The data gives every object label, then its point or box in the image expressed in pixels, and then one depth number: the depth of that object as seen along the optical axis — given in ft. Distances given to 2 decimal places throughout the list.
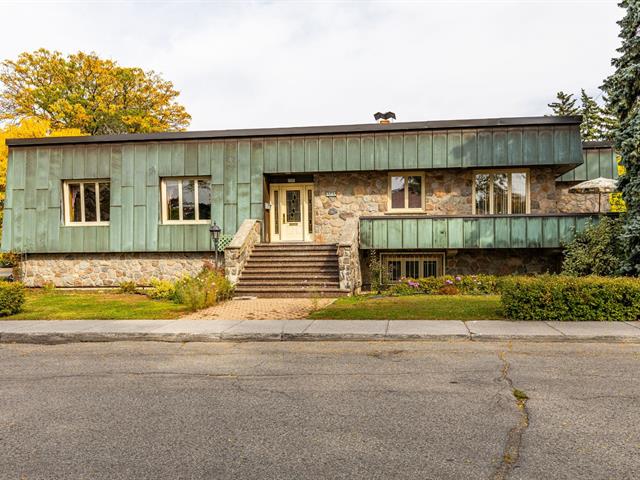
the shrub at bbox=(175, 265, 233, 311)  39.99
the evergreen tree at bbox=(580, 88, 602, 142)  126.41
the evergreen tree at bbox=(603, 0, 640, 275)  40.98
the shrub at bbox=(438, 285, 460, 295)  47.34
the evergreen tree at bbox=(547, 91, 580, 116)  134.10
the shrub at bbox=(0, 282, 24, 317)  37.37
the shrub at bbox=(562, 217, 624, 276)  45.29
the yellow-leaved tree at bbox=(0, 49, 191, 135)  111.04
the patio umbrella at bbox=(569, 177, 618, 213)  51.90
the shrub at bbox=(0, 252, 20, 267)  59.41
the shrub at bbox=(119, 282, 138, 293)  55.98
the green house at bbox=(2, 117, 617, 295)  53.78
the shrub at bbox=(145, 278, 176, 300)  49.32
